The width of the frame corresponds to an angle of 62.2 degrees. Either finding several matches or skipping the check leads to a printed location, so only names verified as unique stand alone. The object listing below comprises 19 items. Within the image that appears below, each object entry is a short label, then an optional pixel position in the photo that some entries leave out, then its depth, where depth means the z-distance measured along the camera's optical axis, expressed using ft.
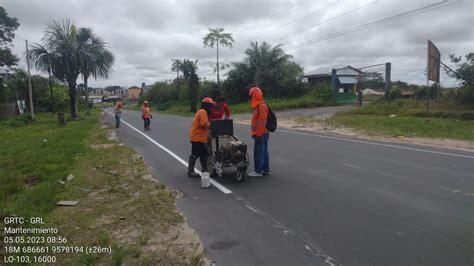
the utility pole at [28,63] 88.84
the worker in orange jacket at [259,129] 26.99
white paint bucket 24.63
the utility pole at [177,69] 221.91
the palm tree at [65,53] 92.68
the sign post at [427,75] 63.93
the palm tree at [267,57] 148.46
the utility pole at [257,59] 147.03
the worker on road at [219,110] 29.28
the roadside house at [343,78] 151.84
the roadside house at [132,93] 534.78
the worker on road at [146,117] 69.10
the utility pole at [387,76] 87.98
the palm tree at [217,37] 164.45
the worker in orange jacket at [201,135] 27.09
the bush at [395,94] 84.68
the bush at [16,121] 80.38
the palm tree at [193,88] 145.59
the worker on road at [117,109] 74.13
